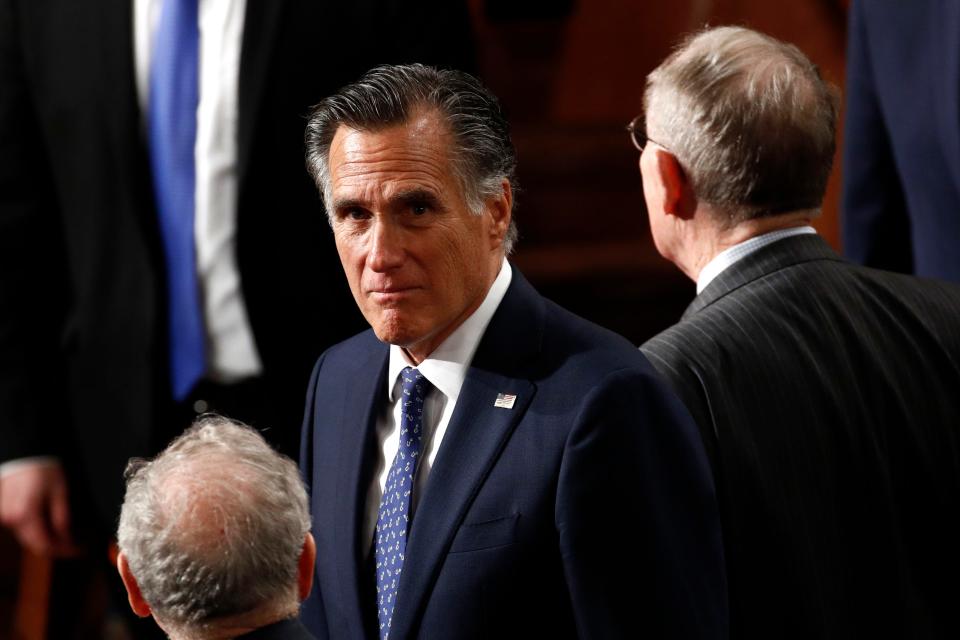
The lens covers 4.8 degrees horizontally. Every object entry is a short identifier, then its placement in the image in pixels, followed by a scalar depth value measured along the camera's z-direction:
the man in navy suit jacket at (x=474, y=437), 9.78
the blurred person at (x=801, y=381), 9.98
